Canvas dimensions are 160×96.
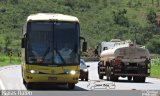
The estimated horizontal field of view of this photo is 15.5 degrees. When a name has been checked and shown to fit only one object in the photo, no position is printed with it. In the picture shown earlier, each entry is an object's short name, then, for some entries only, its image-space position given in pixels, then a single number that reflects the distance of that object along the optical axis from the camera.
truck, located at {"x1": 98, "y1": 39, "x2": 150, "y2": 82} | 36.66
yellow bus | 25.73
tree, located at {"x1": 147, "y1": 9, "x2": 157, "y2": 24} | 171.00
